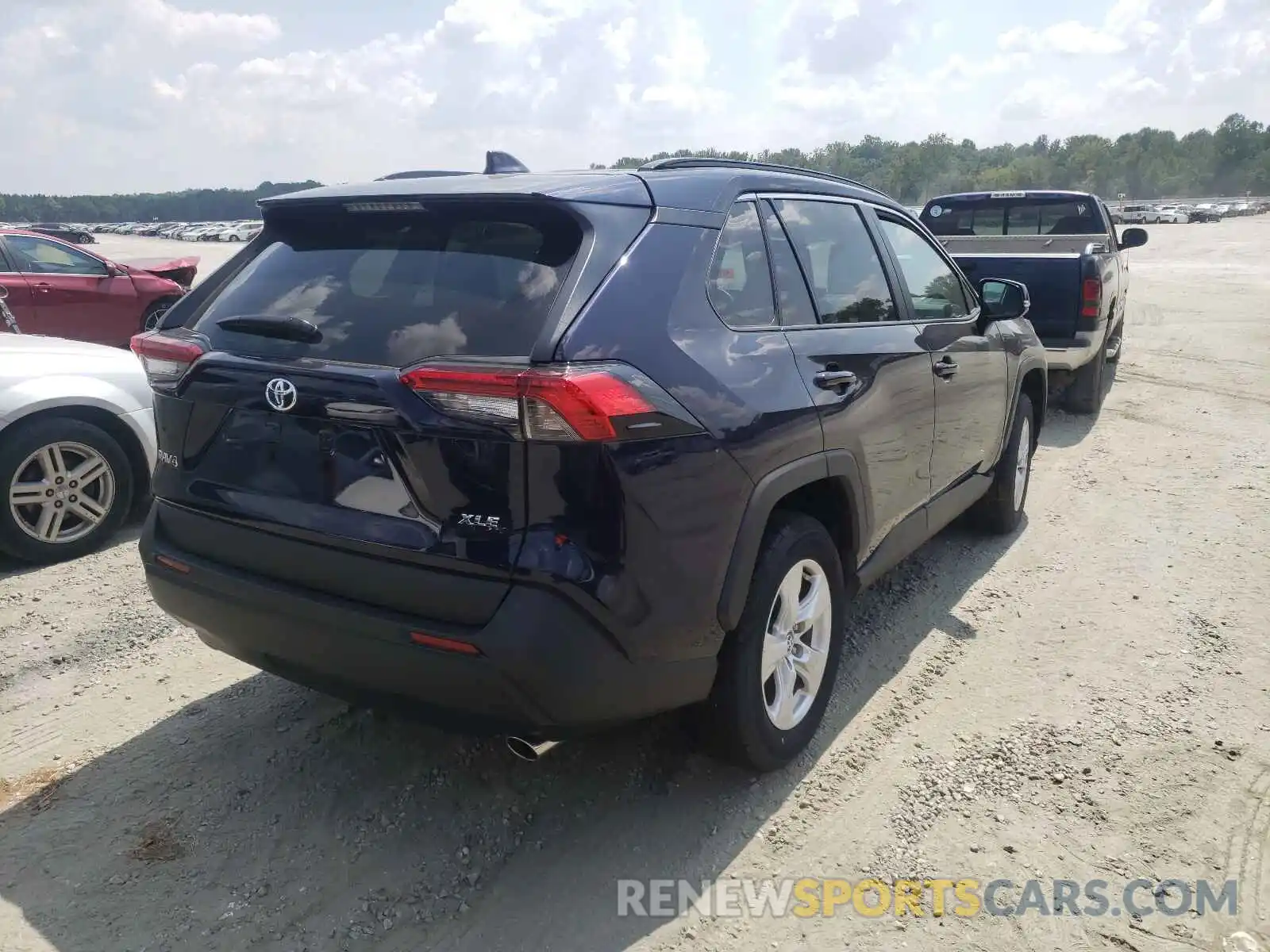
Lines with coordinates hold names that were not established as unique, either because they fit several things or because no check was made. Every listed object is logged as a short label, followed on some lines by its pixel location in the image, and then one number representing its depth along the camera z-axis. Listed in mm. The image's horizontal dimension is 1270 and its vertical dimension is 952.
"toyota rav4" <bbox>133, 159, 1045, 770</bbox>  2281
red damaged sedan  9602
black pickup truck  7789
